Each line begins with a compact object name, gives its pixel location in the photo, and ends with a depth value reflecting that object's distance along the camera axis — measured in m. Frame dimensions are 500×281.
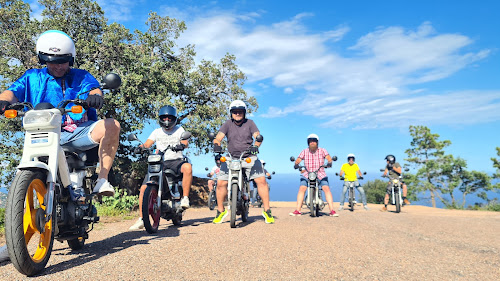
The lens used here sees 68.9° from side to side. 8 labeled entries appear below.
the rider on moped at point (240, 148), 6.87
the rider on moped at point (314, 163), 9.34
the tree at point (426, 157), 31.02
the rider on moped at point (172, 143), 6.13
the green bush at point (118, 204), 8.43
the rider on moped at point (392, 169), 12.89
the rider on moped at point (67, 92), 3.46
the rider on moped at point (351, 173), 13.27
